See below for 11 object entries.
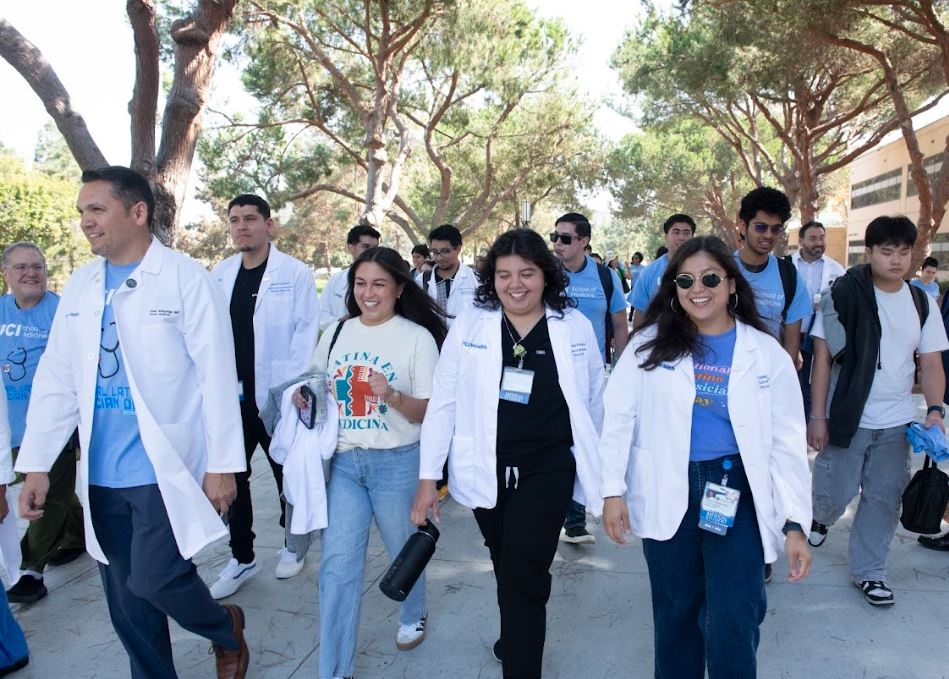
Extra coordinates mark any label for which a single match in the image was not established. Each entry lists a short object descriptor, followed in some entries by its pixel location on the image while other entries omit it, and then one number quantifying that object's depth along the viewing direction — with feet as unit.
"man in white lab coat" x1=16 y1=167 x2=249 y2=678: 8.38
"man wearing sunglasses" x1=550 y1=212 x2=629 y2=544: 15.66
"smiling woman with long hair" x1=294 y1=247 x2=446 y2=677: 9.29
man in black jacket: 11.52
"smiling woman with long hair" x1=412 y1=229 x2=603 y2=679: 8.82
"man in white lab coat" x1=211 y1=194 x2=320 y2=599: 13.07
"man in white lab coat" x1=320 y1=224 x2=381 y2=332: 19.77
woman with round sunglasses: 7.48
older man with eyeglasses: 12.83
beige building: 95.40
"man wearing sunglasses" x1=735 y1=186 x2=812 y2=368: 12.31
